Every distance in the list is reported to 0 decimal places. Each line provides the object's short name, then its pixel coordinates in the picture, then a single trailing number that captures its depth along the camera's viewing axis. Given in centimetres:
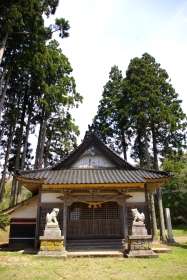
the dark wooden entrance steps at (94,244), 1322
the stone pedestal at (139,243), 1137
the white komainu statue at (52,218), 1210
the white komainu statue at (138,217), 1234
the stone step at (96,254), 1158
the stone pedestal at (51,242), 1148
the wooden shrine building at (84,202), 1315
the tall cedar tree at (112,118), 2439
